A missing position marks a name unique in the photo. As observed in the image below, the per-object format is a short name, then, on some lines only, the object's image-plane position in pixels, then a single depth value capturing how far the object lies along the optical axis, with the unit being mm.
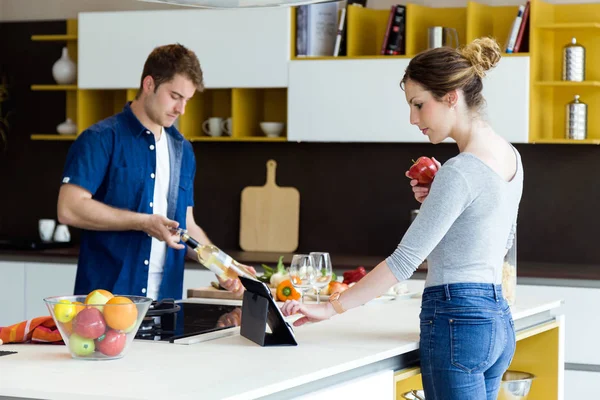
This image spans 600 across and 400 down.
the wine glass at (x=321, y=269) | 2922
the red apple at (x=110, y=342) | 2186
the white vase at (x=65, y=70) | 5539
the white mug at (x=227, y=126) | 5375
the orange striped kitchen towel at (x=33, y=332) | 2447
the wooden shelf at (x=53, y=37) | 5465
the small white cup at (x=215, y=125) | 5355
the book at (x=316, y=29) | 5055
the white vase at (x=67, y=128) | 5586
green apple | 2182
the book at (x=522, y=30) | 4773
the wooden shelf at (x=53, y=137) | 5523
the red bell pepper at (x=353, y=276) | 3566
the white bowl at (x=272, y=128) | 5242
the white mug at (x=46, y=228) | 5539
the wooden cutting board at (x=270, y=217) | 5426
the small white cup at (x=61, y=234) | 5570
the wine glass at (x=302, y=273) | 2916
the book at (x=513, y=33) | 4770
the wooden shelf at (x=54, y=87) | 5473
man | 3473
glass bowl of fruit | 2152
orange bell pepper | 3223
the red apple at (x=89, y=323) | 2150
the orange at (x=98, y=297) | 2217
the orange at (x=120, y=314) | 2158
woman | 2373
